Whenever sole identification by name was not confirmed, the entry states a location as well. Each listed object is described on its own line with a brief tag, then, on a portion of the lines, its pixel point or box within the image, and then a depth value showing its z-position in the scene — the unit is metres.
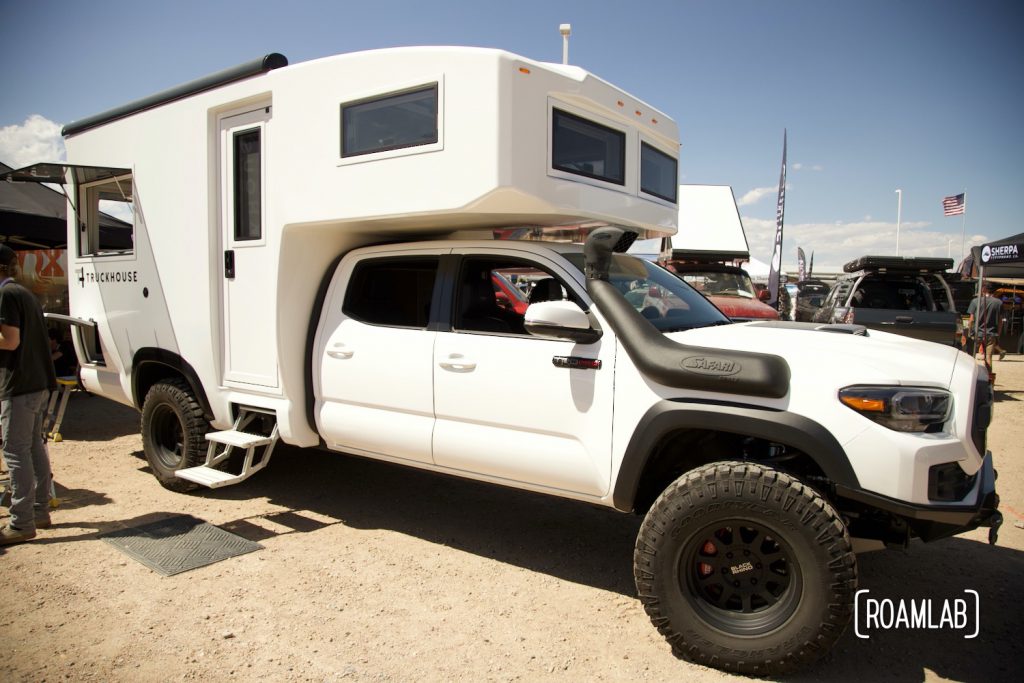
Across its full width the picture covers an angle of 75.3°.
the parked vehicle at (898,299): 9.71
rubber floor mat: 4.15
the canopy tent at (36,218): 9.00
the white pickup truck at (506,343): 2.88
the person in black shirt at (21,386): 4.35
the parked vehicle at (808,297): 14.80
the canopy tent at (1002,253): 10.88
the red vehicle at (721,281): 11.84
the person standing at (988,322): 12.03
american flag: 22.56
